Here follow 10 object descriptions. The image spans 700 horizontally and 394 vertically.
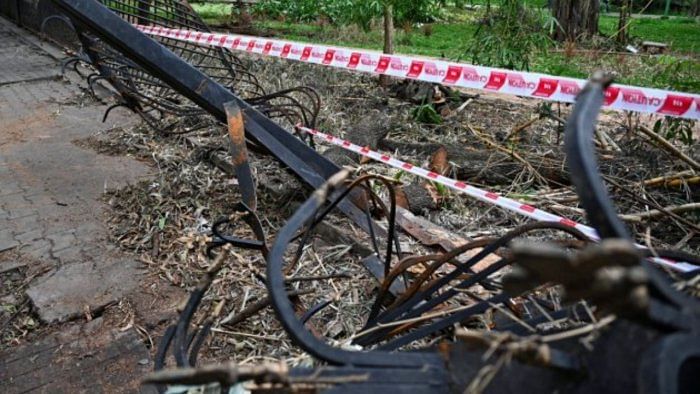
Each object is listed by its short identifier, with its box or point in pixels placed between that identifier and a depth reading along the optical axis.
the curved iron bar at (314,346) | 0.84
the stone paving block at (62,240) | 3.16
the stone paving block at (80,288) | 2.60
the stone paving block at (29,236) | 3.21
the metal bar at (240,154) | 2.61
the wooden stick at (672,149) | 3.41
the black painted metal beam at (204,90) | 2.78
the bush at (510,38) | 5.75
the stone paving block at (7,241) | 3.13
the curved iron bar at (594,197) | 0.62
